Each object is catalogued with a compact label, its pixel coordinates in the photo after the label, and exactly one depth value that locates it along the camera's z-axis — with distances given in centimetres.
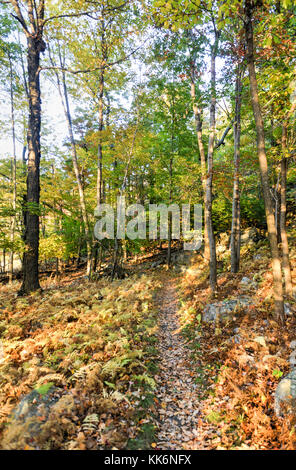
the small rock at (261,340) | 505
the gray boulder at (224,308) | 702
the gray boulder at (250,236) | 1527
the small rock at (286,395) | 340
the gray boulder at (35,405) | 333
